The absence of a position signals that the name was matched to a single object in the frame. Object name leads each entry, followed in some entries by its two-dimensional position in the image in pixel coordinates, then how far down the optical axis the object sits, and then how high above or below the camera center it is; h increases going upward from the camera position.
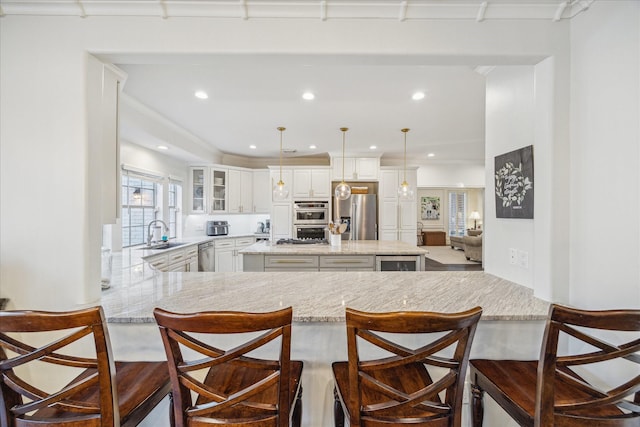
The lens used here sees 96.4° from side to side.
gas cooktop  4.42 -0.49
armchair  7.14 -0.91
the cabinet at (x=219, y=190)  5.70 +0.43
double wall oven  5.82 -0.18
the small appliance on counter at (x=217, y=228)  5.75 -0.35
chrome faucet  4.23 -0.38
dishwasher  5.05 -0.84
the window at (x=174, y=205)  5.17 +0.10
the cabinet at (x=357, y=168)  5.83 +0.89
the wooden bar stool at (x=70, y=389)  0.82 -0.57
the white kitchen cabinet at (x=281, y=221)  5.80 -0.20
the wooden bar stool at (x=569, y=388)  0.84 -0.61
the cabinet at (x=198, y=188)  5.60 +0.44
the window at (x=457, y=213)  10.05 -0.03
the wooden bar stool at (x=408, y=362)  0.81 -0.49
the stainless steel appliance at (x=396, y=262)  3.72 -0.66
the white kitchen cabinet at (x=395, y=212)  5.77 +0.00
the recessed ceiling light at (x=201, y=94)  2.94 +1.22
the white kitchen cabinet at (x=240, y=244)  5.91 -0.71
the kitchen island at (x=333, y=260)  3.69 -0.63
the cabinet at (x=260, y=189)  6.48 +0.50
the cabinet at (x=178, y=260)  3.63 -0.70
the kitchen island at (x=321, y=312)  1.39 -0.49
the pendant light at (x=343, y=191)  4.27 +0.31
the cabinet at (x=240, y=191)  5.99 +0.43
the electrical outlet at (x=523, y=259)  1.78 -0.29
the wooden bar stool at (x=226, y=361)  0.80 -0.49
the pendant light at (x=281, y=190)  4.25 +0.31
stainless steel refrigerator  5.64 -0.11
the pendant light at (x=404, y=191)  4.55 +0.33
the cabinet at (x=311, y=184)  5.86 +0.56
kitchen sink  4.03 -0.52
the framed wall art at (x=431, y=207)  9.97 +0.17
